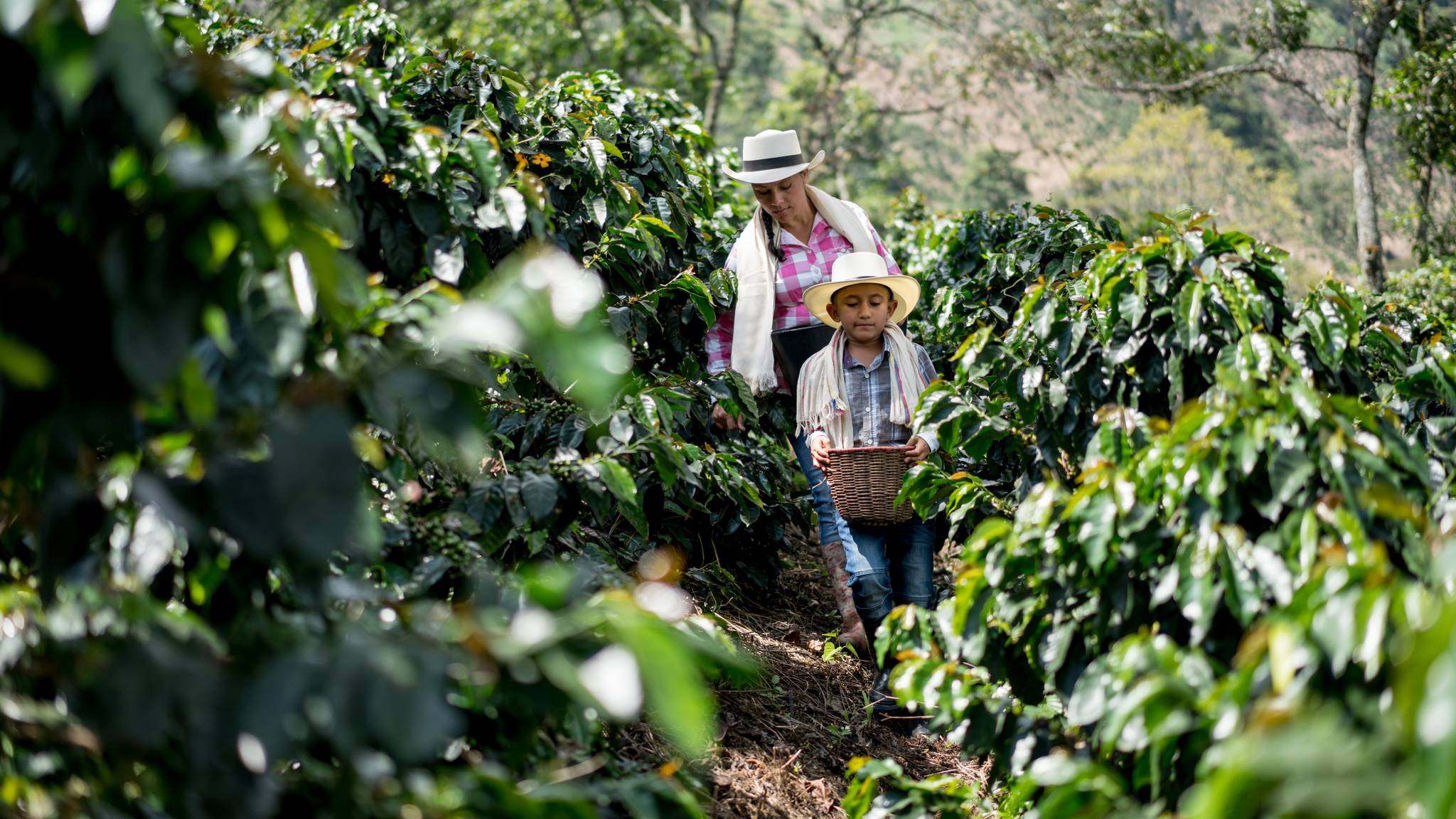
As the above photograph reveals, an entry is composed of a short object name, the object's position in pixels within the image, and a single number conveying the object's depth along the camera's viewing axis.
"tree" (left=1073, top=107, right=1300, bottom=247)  39.22
